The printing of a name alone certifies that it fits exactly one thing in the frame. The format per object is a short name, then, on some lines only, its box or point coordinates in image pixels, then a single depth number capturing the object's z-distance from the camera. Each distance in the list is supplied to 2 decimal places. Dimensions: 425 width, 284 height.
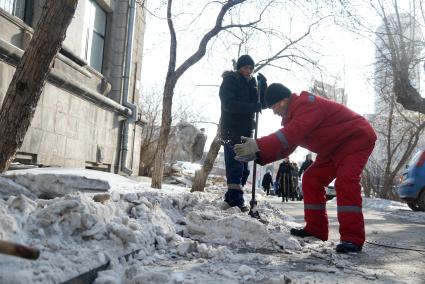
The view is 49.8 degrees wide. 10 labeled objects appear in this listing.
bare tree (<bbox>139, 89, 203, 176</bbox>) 19.62
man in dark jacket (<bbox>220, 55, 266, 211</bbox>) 5.39
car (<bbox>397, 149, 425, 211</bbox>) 10.30
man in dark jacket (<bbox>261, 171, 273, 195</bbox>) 28.61
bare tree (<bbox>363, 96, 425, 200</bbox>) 24.36
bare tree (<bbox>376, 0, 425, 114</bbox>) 16.03
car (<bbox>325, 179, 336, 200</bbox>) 16.40
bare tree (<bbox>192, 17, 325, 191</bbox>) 12.27
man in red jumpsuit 3.68
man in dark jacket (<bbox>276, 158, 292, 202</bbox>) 17.41
